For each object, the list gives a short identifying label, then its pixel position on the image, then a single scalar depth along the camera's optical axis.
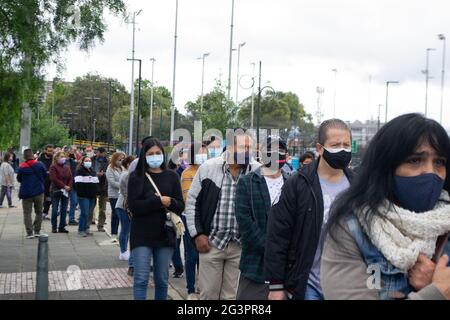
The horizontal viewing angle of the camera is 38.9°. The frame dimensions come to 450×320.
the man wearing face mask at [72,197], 16.09
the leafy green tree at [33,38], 9.58
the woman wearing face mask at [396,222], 2.12
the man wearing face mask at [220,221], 5.81
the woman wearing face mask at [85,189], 14.30
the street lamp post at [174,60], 43.26
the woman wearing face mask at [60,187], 14.78
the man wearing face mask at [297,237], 3.81
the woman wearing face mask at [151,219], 6.10
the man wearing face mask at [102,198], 15.32
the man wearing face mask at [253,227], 5.05
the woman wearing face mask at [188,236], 7.86
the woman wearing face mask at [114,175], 12.45
